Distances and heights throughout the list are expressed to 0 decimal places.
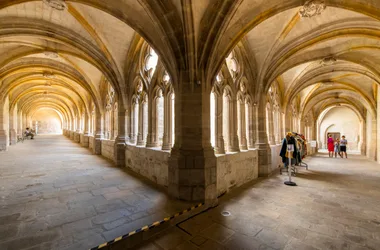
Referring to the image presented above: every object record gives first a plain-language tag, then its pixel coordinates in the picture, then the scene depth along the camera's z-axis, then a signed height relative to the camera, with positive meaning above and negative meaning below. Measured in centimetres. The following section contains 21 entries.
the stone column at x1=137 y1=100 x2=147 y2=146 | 554 +0
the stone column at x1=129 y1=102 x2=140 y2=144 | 620 -5
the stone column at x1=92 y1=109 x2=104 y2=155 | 882 -45
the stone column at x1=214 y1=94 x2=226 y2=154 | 425 -3
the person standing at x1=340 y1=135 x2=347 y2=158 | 1061 -126
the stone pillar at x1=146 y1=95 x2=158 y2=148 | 494 +2
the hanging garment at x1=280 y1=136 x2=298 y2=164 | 559 -78
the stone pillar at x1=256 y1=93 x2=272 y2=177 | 550 -57
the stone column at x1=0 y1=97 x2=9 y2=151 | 958 -6
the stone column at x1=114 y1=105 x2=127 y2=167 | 613 -59
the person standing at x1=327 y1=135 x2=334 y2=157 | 1139 -135
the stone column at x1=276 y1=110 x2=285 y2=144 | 789 -20
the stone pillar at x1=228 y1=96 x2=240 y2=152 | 470 -9
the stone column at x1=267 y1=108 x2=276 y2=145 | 670 -13
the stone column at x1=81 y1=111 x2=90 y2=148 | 1184 -59
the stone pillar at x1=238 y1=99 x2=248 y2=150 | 527 -7
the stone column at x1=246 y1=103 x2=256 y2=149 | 562 -14
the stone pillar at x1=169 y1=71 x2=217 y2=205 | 323 -48
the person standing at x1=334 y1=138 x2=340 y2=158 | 1137 -141
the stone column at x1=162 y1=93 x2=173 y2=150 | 439 -1
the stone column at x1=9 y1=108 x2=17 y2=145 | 1249 -34
